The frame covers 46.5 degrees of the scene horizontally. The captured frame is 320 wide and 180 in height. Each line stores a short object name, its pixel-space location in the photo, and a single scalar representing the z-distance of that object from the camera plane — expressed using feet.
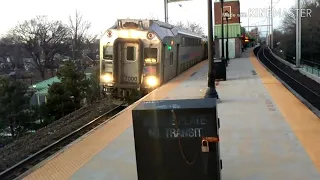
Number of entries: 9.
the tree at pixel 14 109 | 78.54
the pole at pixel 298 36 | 103.40
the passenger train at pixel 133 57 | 52.24
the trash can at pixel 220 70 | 63.52
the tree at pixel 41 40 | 194.18
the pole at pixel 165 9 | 104.14
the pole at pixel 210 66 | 37.05
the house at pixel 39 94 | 131.64
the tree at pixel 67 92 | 87.61
